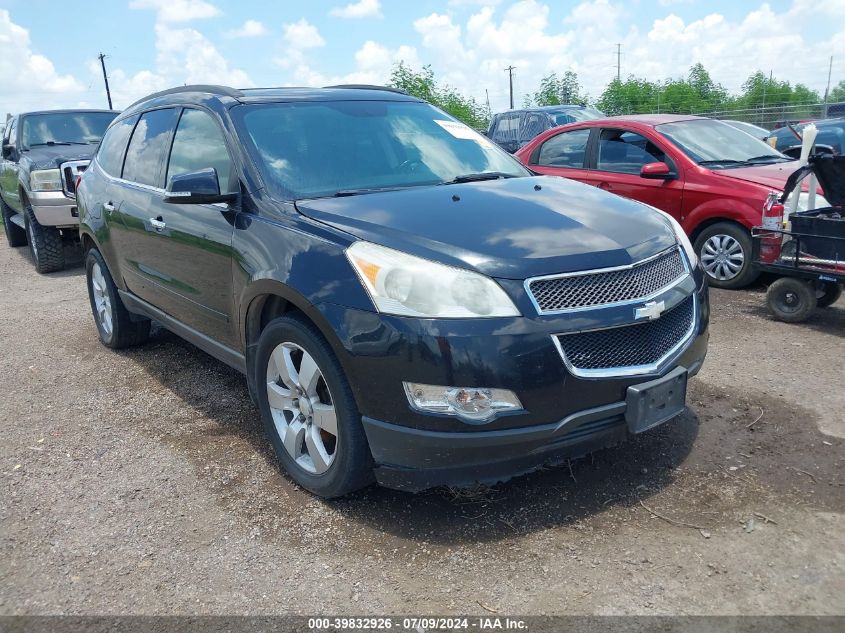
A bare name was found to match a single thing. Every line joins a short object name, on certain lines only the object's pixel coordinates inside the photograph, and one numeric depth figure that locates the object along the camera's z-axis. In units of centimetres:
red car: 662
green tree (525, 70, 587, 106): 4134
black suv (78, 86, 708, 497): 267
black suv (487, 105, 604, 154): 1404
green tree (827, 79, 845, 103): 5630
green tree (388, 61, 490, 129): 2956
